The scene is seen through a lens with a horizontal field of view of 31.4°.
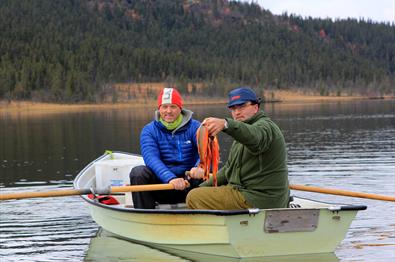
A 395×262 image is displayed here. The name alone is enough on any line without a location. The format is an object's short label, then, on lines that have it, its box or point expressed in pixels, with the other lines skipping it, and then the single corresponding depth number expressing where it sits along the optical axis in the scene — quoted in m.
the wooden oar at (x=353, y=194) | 11.49
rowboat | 10.23
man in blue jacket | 11.73
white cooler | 16.09
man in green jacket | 9.45
